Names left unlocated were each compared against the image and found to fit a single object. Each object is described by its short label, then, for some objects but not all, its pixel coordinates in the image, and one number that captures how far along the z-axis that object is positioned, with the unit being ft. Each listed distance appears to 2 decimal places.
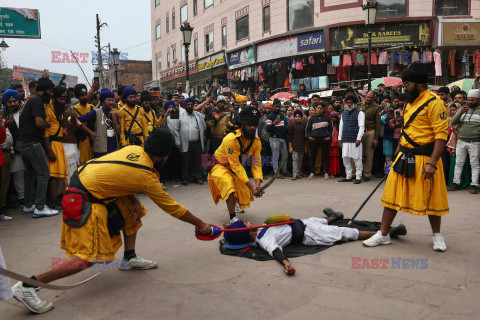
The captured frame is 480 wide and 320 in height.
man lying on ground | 13.58
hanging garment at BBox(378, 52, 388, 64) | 51.96
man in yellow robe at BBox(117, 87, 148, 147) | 23.47
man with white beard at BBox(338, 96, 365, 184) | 27.43
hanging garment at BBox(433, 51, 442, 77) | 52.29
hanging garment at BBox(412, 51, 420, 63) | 52.70
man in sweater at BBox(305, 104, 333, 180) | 29.43
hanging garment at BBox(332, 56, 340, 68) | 54.80
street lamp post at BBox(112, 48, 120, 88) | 78.95
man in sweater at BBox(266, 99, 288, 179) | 30.43
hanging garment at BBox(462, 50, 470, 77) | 52.70
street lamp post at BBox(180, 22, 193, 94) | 40.09
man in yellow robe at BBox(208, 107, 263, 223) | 16.83
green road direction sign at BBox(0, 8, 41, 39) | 56.54
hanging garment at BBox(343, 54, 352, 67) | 53.57
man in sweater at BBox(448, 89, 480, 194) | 22.71
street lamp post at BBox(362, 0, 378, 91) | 38.24
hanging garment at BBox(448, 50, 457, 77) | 53.52
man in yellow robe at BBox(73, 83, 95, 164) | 22.40
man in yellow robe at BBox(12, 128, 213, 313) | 9.92
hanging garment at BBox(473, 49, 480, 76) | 52.08
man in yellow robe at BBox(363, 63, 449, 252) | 12.84
